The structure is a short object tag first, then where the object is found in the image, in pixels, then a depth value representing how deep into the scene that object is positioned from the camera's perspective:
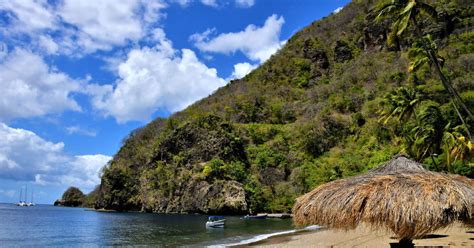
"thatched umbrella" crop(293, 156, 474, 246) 9.32
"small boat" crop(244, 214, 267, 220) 56.87
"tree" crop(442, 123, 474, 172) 22.21
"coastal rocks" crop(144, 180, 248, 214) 66.38
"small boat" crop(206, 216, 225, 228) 41.03
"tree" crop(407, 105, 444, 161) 30.59
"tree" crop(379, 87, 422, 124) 35.34
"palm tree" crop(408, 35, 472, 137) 25.44
